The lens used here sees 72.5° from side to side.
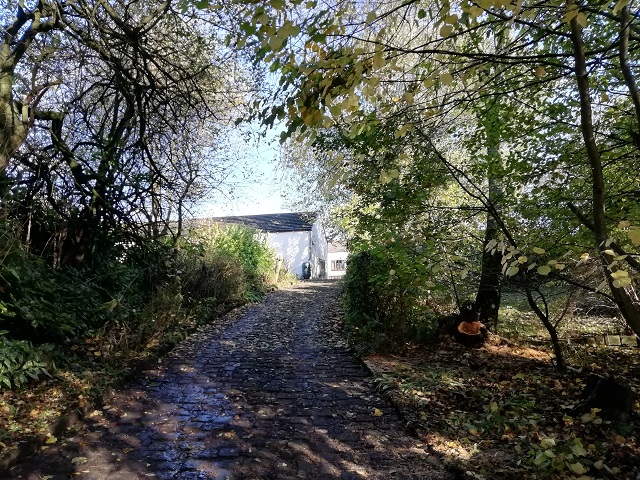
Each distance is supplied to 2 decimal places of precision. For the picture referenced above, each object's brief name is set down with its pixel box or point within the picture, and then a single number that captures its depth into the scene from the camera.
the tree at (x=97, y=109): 5.64
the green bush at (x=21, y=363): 4.27
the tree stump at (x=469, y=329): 7.18
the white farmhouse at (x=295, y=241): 33.53
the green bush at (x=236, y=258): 11.86
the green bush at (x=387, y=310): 7.00
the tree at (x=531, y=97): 2.63
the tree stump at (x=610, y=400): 4.09
